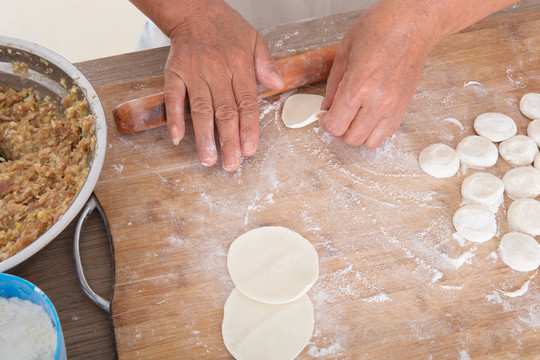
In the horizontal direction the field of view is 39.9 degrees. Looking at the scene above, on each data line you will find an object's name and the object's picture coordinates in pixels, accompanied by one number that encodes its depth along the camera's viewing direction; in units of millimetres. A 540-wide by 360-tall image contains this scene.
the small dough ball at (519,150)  770
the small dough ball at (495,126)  782
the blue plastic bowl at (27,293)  577
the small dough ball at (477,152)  767
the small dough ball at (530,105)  794
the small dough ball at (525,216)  722
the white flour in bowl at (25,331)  576
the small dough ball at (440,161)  756
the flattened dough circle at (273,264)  689
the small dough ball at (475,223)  718
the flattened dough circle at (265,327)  664
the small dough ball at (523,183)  747
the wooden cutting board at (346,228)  674
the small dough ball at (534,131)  781
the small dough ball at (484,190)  740
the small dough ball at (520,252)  701
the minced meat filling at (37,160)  690
